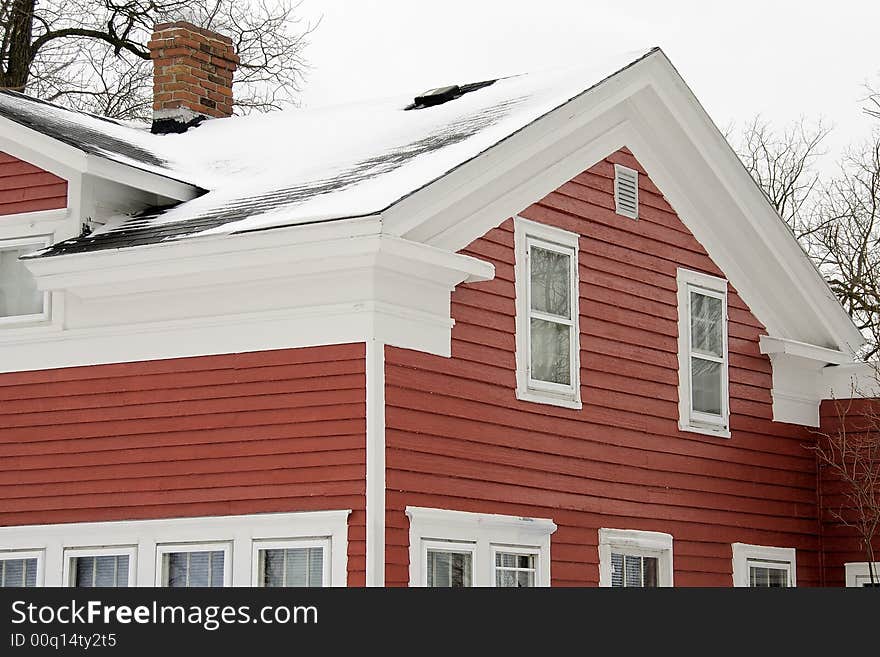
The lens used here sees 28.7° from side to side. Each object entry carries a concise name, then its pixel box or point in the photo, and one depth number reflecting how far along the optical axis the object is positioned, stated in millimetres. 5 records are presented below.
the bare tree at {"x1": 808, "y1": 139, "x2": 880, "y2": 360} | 31672
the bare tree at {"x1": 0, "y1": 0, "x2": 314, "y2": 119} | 31484
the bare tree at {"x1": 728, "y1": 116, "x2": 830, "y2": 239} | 38094
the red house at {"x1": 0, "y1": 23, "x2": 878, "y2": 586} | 13977
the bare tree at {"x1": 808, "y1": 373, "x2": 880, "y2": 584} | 18781
